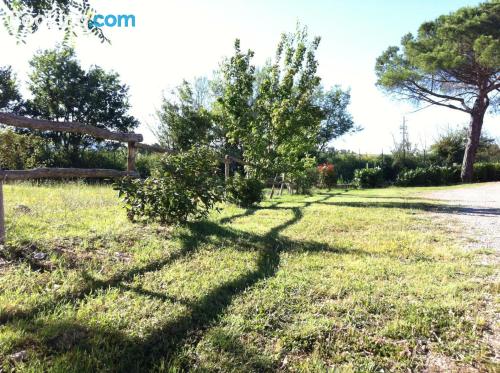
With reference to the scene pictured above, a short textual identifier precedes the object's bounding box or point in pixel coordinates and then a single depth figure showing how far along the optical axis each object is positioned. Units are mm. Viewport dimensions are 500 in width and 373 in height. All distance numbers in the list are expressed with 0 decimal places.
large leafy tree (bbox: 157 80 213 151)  24078
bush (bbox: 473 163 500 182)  22859
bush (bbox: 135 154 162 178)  17080
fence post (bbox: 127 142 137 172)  4820
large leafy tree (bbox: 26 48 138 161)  25578
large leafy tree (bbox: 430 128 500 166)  26891
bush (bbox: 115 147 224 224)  4516
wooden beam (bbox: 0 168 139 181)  3293
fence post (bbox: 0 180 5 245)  3160
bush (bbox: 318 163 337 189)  19500
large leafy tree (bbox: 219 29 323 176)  10634
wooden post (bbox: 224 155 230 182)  8258
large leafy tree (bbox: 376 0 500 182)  17422
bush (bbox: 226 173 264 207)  8367
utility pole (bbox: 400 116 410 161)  30333
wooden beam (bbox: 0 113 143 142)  3234
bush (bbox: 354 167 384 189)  21125
